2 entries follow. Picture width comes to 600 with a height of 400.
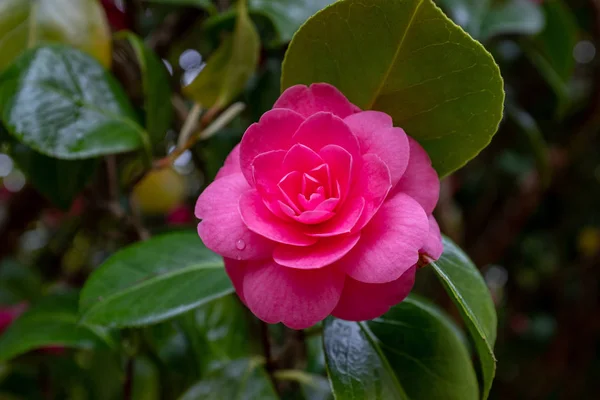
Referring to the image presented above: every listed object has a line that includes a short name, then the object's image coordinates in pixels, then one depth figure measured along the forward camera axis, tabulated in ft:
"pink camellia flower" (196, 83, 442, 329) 1.05
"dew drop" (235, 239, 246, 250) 1.09
